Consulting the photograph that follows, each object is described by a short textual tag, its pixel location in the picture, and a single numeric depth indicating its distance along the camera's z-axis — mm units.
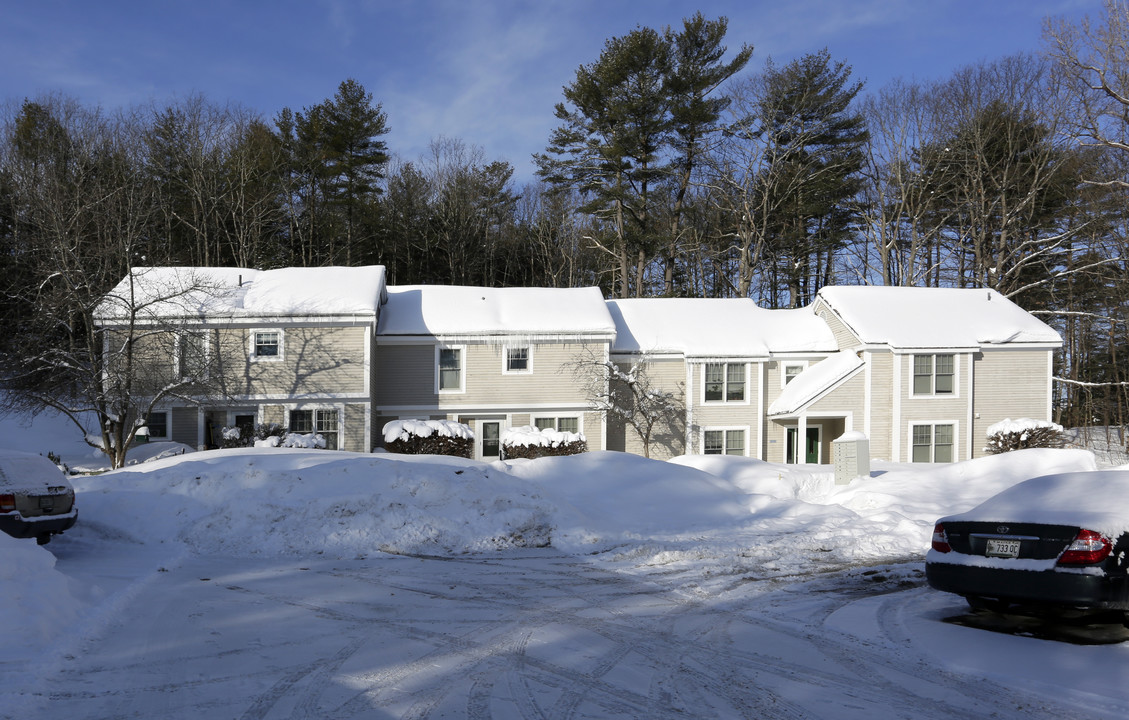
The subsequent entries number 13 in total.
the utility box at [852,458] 17109
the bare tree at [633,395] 27266
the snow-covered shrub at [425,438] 23234
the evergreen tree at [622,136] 37500
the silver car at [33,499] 9578
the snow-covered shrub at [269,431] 24466
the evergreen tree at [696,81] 37781
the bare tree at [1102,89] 25375
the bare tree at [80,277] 22859
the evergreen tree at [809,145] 39156
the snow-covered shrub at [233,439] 24438
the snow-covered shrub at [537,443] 24422
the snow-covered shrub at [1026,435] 25703
